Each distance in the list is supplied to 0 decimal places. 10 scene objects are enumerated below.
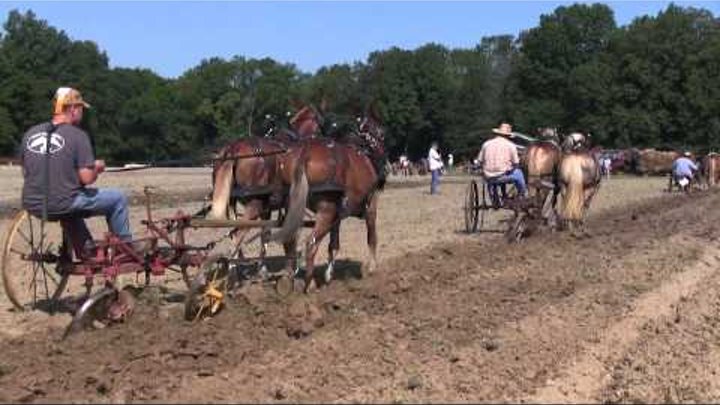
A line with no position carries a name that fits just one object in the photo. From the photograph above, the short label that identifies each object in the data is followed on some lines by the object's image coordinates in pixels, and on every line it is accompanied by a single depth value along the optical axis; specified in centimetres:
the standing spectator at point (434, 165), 3617
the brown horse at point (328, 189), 1125
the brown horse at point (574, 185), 1834
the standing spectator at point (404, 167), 7303
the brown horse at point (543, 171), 1861
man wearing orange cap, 938
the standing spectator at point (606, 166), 6171
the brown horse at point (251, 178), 1156
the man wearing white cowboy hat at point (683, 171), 3850
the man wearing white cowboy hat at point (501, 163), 1853
